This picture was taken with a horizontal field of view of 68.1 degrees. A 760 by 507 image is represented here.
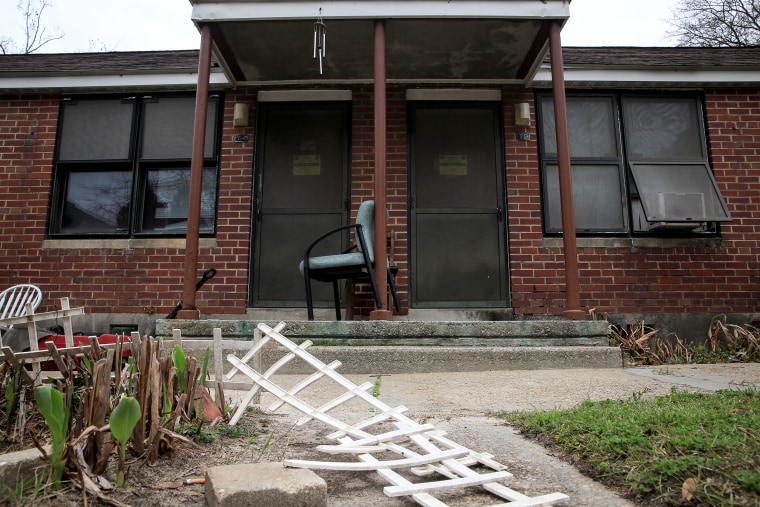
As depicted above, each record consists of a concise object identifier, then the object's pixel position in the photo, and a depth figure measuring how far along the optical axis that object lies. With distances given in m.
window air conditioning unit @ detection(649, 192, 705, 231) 5.85
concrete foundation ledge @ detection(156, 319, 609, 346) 4.30
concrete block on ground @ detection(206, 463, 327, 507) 1.30
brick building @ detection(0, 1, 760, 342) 5.92
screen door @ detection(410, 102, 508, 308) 5.97
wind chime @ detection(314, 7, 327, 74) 4.96
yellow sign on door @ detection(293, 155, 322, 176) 6.23
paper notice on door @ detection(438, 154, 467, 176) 6.22
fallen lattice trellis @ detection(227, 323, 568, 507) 1.50
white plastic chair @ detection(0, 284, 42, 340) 5.73
